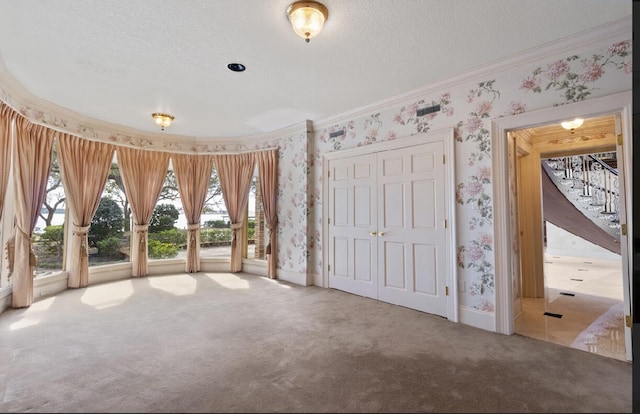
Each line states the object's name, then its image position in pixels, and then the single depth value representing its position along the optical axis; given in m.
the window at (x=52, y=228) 4.32
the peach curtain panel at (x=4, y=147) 3.24
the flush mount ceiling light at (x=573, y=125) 3.59
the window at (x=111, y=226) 5.09
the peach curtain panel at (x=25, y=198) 3.63
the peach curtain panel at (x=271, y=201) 5.36
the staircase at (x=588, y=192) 6.26
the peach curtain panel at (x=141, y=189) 5.27
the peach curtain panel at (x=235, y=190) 5.82
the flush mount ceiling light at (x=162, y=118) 4.26
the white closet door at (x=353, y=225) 4.17
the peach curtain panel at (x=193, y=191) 5.80
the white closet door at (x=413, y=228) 3.48
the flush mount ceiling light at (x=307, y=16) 2.16
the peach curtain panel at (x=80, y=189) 4.49
